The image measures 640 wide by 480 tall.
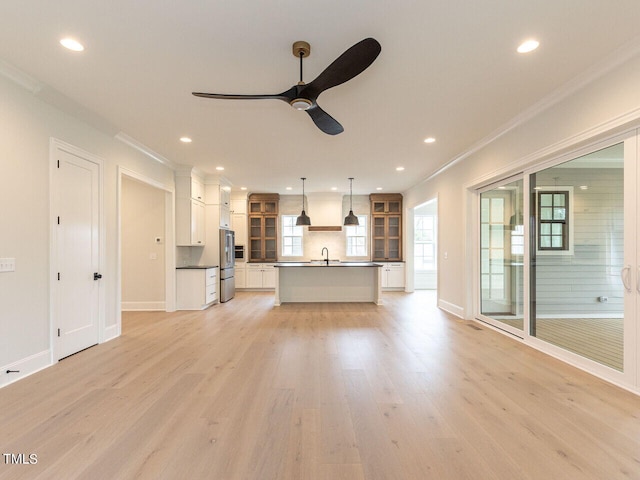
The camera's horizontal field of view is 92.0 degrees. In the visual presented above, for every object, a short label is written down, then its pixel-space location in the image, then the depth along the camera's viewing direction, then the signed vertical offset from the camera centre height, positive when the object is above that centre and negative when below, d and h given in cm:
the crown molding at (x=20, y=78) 263 +146
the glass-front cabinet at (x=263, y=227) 901 +40
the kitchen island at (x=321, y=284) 686 -97
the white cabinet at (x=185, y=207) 599 +65
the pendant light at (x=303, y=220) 739 +49
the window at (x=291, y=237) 918 +9
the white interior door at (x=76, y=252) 332 -14
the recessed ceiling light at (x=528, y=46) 233 +150
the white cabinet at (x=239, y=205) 888 +102
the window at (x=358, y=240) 916 +2
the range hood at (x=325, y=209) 884 +90
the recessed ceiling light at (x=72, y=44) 230 +149
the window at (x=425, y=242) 963 -4
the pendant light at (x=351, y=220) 762 +51
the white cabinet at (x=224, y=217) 699 +56
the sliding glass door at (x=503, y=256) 412 -22
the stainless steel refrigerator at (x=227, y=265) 688 -57
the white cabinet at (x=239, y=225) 891 +45
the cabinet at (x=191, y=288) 606 -94
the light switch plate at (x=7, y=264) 268 -21
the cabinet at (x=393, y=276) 881 -101
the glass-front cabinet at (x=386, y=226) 903 +43
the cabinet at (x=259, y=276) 880 -101
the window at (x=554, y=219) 336 +25
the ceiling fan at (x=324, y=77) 189 +115
